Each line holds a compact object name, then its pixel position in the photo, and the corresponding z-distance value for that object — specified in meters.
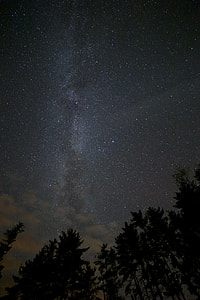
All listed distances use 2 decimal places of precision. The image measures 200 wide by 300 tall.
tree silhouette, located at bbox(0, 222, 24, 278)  22.32
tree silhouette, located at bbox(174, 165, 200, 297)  15.94
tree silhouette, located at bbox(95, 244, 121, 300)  24.31
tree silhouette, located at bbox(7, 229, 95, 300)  16.60
